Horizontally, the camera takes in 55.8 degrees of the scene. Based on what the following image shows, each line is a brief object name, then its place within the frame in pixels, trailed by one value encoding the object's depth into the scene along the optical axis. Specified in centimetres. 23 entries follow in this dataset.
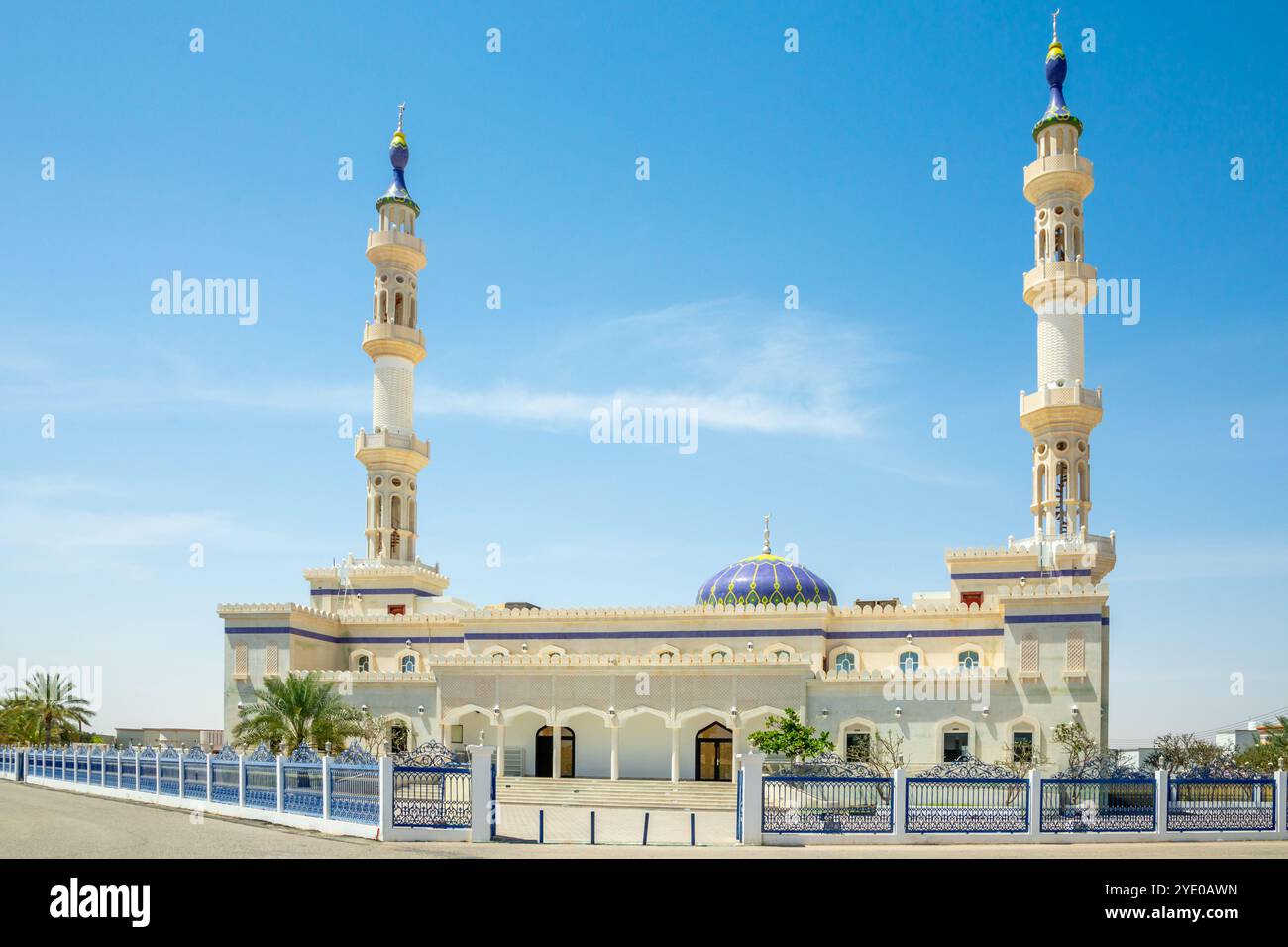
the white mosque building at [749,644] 3584
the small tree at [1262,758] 4017
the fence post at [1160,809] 2170
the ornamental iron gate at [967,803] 2120
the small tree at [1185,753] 3956
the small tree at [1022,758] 3369
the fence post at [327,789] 2211
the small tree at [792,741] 3188
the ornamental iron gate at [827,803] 2106
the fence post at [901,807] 2105
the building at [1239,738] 6163
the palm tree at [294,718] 3400
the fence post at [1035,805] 2119
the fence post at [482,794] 2042
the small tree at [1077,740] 3341
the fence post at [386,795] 2045
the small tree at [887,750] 3350
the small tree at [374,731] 3909
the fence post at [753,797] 2084
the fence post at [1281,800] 2203
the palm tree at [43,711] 5050
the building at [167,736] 6249
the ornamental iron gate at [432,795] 2062
